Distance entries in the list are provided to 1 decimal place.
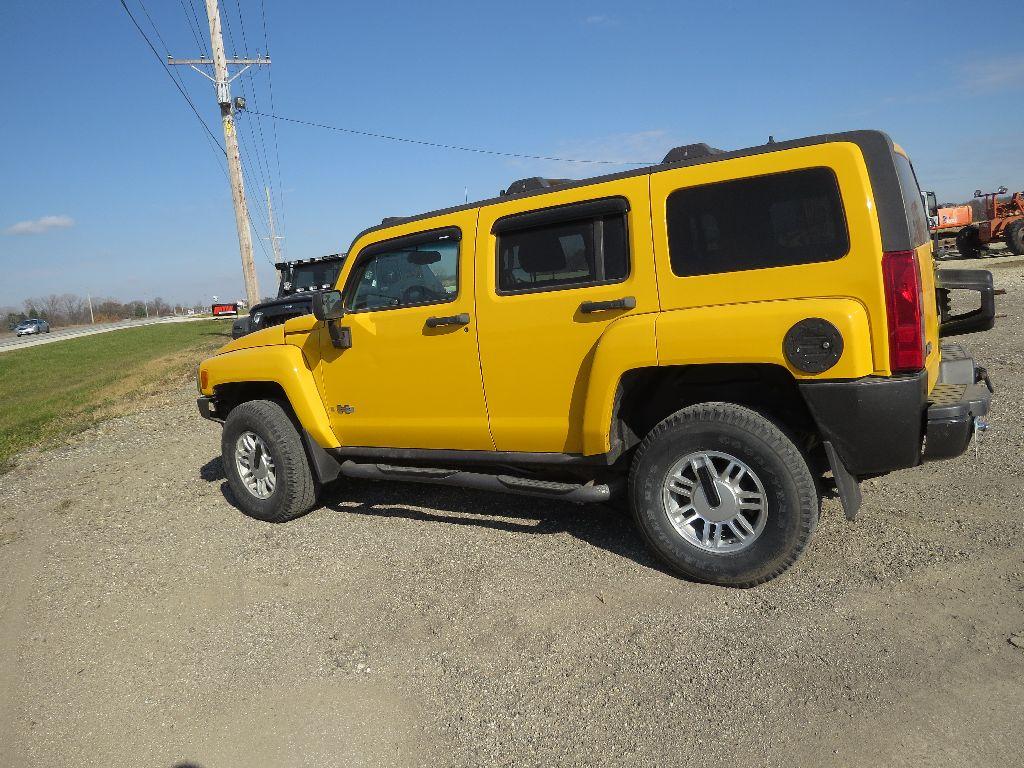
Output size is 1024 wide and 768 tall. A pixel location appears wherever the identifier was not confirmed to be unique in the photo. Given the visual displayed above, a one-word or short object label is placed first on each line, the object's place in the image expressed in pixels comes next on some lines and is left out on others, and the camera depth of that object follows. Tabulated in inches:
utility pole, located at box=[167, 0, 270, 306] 714.2
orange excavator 812.0
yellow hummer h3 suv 121.8
